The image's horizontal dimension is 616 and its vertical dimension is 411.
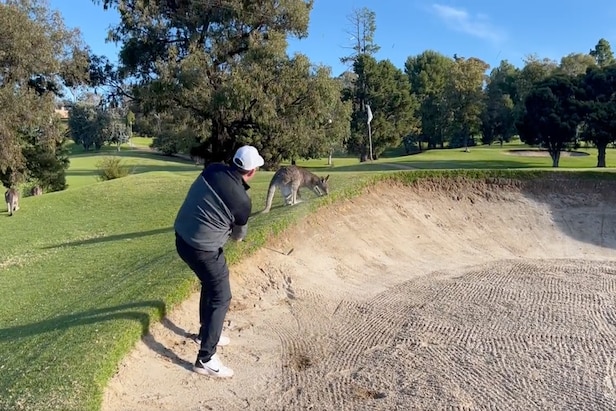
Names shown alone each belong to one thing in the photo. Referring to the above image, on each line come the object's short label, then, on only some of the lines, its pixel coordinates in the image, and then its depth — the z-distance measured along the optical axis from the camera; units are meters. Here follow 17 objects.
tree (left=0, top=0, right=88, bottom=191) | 23.86
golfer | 5.55
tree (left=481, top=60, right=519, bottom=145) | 79.75
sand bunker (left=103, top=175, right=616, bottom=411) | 5.57
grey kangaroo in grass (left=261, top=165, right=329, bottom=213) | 12.61
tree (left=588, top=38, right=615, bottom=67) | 95.09
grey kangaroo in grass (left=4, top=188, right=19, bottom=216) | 20.23
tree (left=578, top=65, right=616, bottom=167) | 42.78
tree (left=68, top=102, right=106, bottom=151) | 91.31
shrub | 31.08
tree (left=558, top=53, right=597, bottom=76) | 73.69
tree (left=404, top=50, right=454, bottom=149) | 76.36
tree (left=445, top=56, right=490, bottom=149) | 68.45
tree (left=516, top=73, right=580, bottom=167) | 43.94
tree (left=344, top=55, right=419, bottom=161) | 61.91
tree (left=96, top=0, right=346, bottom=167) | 29.31
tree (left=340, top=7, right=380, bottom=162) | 61.59
